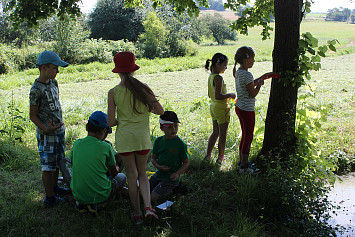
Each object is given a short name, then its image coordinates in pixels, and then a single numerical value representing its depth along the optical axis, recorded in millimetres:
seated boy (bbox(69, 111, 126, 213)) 3355
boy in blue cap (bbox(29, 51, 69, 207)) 3486
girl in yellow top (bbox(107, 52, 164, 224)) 3115
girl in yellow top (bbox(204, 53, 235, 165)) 4527
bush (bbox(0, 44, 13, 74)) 16391
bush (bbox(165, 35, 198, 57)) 24984
